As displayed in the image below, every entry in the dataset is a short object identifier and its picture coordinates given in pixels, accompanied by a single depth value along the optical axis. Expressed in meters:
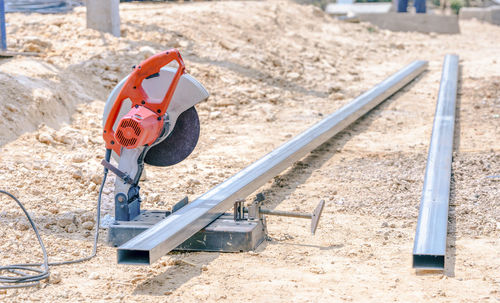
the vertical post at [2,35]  7.73
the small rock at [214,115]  7.97
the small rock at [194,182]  5.50
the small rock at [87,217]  4.52
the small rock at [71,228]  4.36
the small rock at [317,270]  3.72
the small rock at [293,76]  10.43
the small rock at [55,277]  3.57
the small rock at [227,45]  10.77
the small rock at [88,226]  4.43
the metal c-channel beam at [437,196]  3.62
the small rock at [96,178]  5.22
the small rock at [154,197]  5.05
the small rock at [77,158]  5.68
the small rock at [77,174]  5.27
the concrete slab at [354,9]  20.38
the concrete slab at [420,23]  18.58
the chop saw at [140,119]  4.01
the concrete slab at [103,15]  9.46
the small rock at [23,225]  4.25
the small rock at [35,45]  8.35
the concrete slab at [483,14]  21.66
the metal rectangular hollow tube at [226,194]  3.51
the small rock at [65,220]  4.43
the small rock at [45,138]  6.00
